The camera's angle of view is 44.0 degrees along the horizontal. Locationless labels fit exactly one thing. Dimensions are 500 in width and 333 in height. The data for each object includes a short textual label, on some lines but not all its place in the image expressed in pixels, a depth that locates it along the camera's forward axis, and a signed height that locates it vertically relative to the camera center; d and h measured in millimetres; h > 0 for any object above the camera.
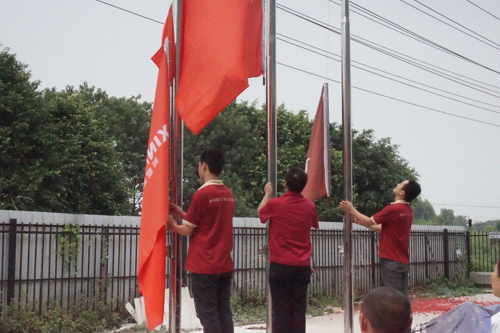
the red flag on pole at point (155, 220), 4406 +50
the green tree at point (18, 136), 21359 +3236
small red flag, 7227 +839
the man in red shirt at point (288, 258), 5473 -268
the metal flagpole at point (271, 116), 5629 +1025
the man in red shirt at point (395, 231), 6656 -34
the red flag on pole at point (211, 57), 4723 +1311
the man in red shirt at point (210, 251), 4699 -182
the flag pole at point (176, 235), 4641 -61
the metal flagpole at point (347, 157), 6898 +802
